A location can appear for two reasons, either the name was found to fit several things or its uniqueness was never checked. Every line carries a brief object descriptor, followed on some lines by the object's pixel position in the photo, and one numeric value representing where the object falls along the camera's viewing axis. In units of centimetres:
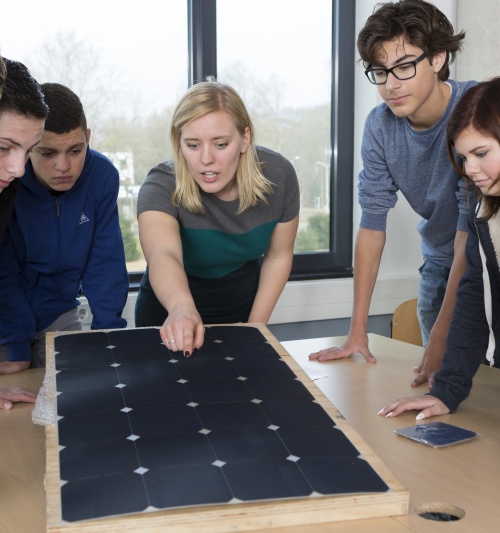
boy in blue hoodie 213
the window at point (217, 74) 332
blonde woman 204
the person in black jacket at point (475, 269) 165
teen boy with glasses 212
